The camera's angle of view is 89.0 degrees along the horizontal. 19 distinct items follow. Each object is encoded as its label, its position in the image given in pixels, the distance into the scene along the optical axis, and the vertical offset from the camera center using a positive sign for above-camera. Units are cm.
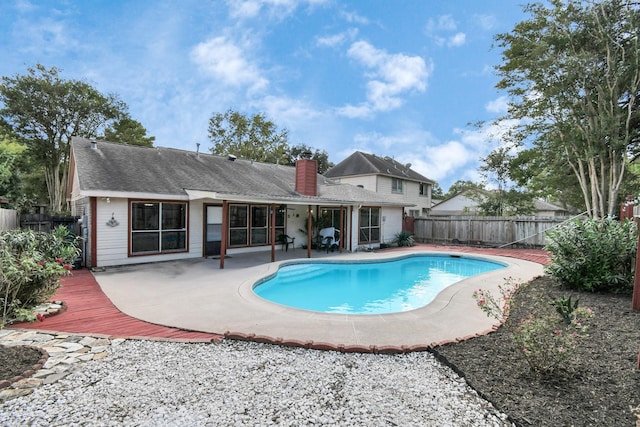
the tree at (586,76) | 1343 +630
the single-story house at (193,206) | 997 +42
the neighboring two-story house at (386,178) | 2595 +334
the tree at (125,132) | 2625 +701
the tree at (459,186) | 2753 +438
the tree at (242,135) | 3112 +793
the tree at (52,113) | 2139 +717
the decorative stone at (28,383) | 325 -170
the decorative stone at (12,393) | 305 -170
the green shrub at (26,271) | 466 -86
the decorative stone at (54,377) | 336 -170
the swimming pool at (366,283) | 819 -205
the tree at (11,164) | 2276 +382
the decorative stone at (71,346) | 412 -168
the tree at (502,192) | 2469 +208
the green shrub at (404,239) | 1795 -119
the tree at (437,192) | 5678 +463
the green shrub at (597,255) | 703 -82
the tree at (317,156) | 4173 +808
